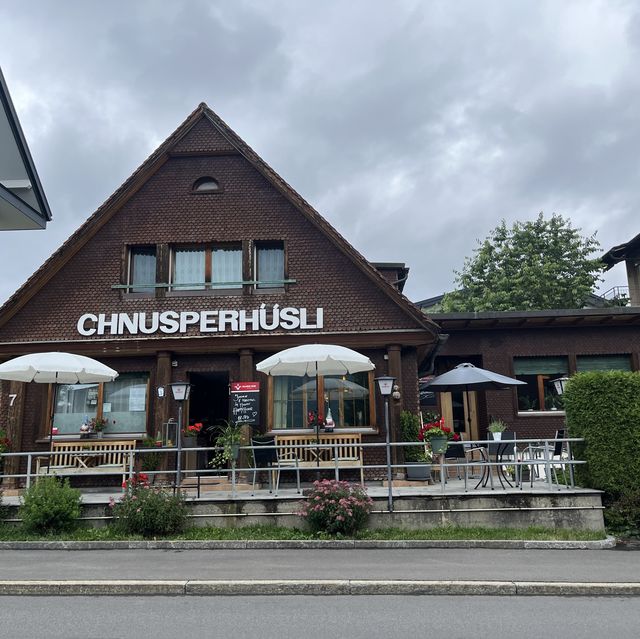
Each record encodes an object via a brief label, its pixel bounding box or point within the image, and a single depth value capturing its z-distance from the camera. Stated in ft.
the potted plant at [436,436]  38.32
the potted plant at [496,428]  42.23
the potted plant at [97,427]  46.57
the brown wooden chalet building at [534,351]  60.13
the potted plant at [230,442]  37.81
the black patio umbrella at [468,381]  42.57
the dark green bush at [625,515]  32.63
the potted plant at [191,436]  42.96
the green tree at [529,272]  118.11
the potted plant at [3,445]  43.74
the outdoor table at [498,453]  34.45
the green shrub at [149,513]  32.37
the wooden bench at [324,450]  41.73
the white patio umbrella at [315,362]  37.68
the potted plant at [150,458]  43.11
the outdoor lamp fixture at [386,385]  35.60
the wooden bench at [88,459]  40.72
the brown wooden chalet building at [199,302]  46.57
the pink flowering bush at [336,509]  31.89
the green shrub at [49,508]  32.81
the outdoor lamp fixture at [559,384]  44.72
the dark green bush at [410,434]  43.21
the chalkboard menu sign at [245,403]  44.88
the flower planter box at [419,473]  41.16
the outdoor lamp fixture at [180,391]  37.11
